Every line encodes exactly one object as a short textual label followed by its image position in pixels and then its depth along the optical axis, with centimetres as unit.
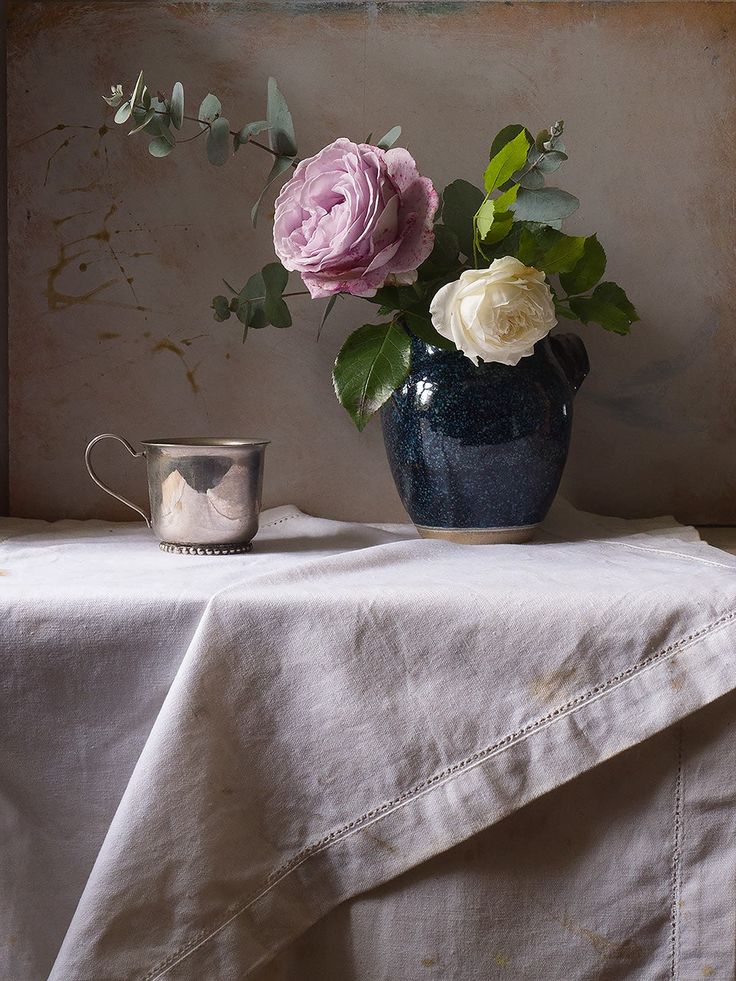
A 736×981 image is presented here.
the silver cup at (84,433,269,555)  79
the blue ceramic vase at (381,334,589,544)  81
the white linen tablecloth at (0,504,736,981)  61
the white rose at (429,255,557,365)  73
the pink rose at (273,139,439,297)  74
